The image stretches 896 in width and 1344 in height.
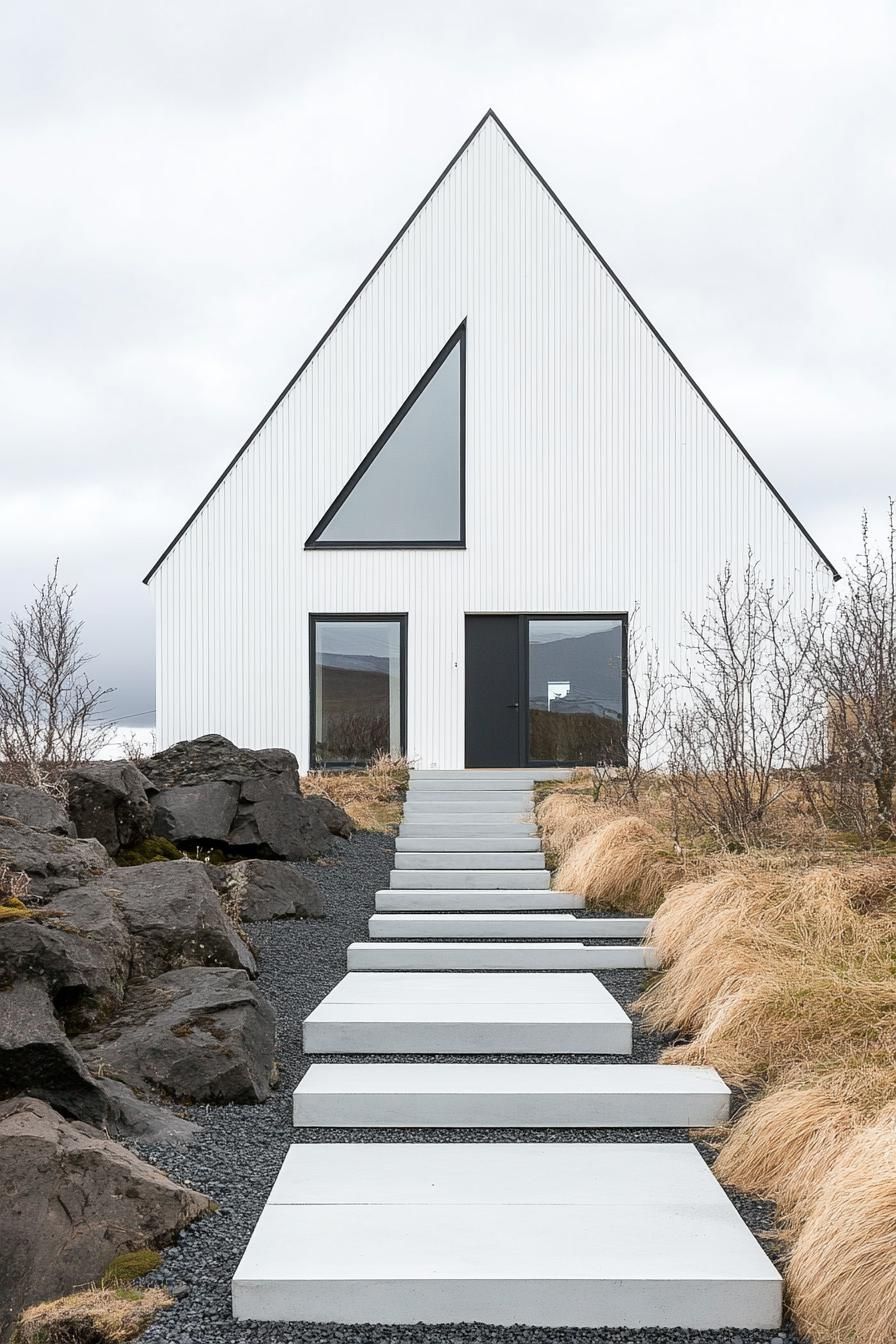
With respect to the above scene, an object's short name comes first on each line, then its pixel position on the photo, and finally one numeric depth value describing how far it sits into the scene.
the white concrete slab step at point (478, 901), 7.21
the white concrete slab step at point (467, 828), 9.49
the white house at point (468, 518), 12.53
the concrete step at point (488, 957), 5.89
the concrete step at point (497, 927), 6.46
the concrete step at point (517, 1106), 3.85
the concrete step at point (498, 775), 11.33
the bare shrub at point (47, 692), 10.67
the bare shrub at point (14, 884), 4.43
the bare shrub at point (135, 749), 11.56
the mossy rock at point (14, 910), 4.02
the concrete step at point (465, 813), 9.91
